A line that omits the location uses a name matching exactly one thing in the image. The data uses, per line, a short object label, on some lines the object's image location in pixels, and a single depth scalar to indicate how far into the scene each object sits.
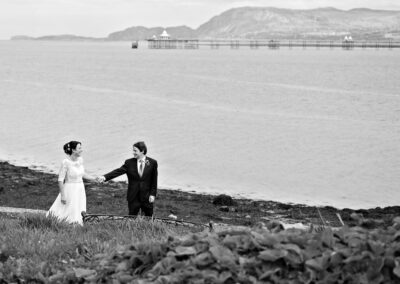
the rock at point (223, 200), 21.28
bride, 13.24
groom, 13.23
